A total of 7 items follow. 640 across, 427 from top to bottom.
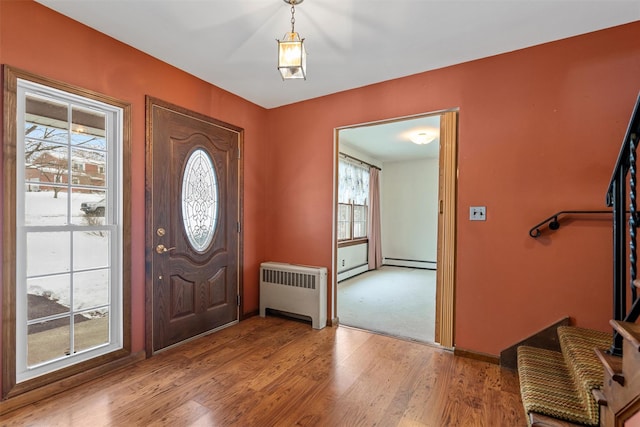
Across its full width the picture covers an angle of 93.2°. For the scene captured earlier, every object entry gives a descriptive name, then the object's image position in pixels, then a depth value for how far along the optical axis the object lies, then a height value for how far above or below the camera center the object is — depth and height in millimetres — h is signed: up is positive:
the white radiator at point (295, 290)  3328 -906
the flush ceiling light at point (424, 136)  4664 +1198
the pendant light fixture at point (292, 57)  1754 +899
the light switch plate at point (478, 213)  2570 +0
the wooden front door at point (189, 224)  2676 -135
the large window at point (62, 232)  1912 -166
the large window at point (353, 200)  5867 +241
